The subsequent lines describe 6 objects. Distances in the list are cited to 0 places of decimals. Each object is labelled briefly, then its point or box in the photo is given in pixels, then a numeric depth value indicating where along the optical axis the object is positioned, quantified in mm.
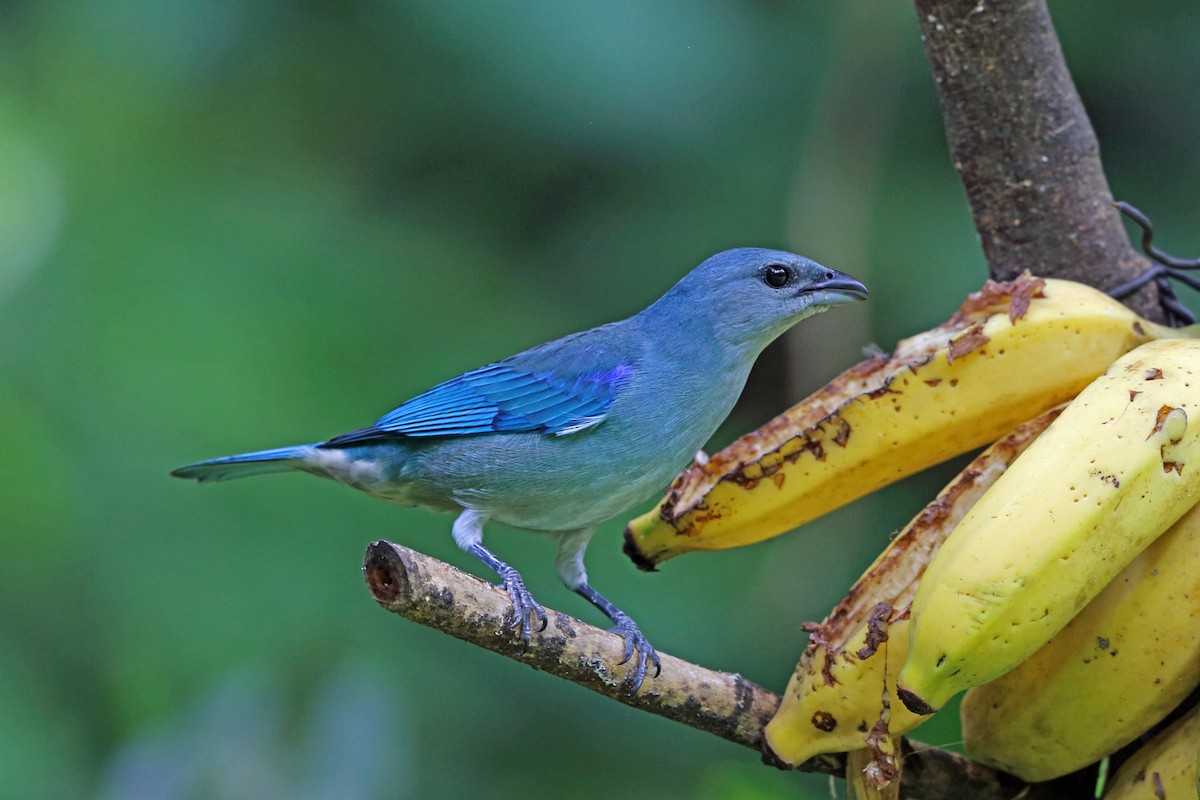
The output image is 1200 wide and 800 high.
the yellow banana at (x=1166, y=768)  3924
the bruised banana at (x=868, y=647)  4008
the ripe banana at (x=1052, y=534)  3488
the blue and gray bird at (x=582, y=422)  5590
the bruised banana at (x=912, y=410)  4449
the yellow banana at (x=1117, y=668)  3846
